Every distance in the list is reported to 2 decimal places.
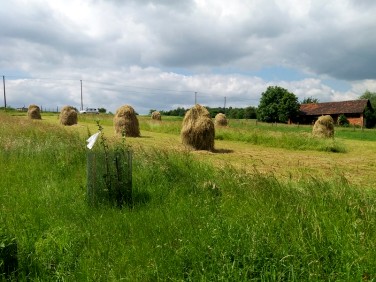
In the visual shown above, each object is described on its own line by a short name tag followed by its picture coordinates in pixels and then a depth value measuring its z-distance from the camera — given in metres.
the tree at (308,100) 97.12
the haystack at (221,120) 36.66
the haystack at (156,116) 43.84
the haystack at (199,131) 17.08
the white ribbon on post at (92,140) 5.53
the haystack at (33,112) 42.41
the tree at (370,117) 61.83
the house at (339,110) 59.94
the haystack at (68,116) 34.72
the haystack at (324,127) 25.38
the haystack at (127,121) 24.47
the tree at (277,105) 68.62
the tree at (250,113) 90.25
